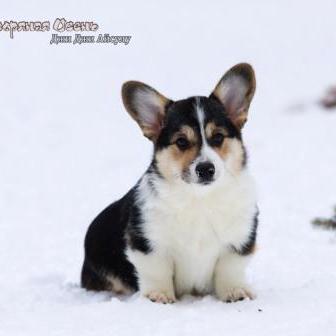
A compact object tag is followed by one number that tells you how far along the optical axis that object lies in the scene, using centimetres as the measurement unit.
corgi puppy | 948
